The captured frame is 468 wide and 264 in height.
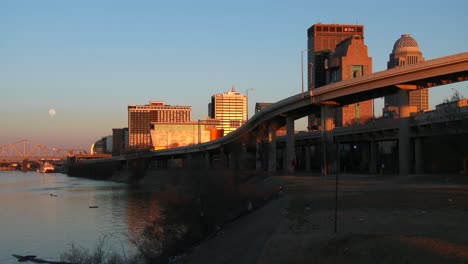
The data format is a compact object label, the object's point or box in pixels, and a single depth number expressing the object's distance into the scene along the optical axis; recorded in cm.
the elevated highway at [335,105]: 5625
